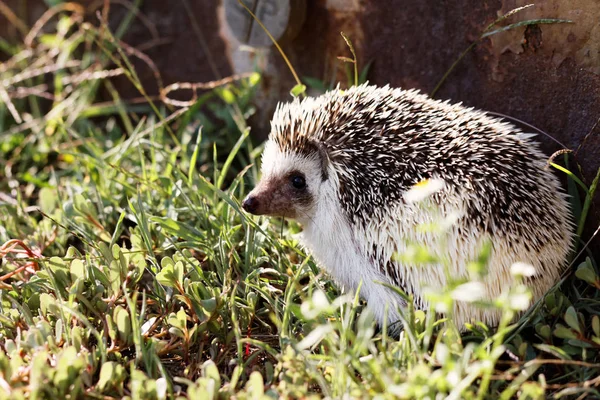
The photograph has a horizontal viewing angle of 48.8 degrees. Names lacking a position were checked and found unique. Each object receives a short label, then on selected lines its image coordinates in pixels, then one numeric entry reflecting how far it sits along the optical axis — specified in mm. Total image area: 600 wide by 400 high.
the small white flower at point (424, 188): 1953
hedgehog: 2289
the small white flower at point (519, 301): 1630
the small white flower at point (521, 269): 1744
